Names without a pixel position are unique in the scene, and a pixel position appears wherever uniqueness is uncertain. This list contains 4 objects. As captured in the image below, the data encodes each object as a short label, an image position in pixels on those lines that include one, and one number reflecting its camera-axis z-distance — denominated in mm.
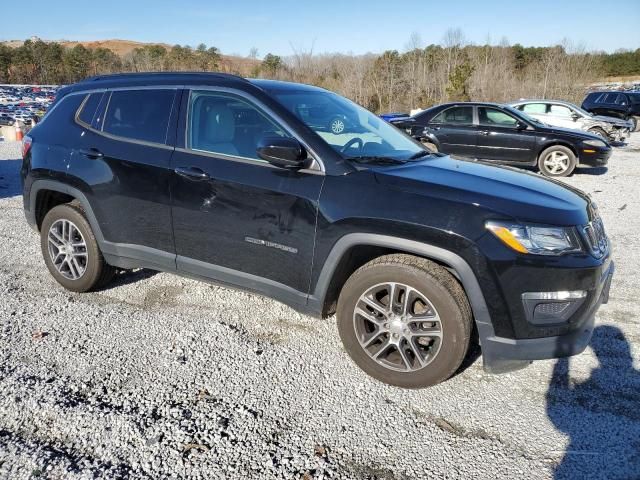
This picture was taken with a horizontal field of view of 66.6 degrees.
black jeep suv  2656
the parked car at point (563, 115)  15336
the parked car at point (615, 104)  21266
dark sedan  10430
